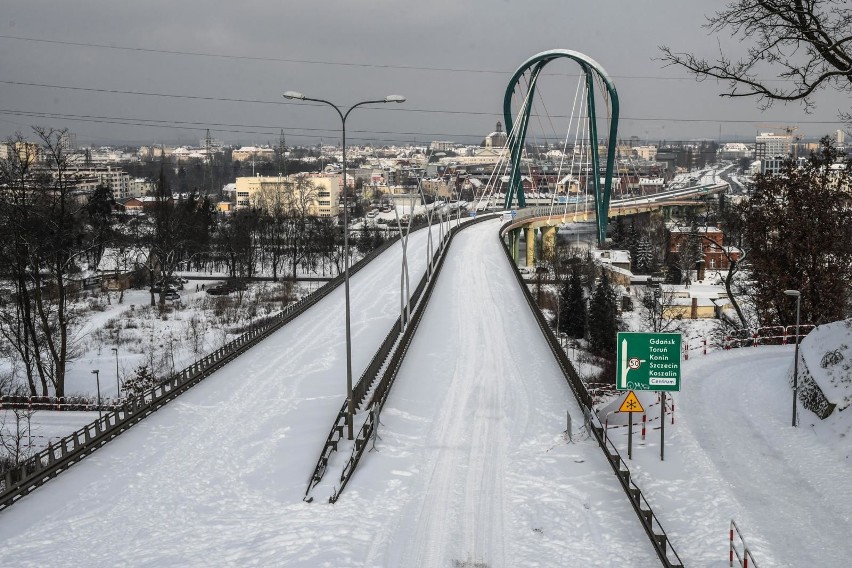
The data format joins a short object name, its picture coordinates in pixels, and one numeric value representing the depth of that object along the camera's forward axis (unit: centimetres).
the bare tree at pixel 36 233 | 3027
